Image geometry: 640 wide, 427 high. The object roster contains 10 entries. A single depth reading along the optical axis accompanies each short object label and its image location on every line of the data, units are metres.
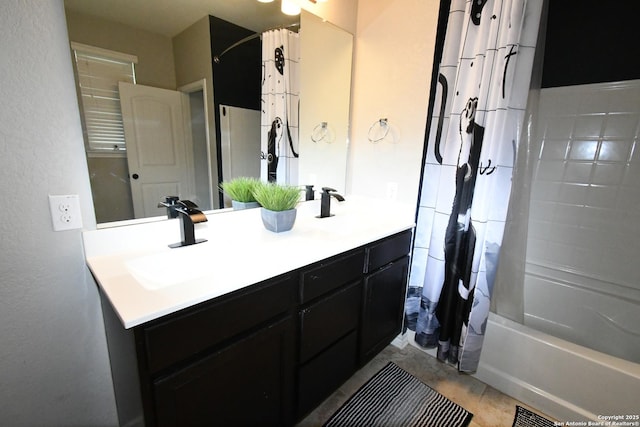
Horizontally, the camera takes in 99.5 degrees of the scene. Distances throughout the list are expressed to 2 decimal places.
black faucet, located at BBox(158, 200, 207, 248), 1.08
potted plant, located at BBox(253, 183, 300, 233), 1.31
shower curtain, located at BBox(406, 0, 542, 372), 1.27
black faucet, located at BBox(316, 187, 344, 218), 1.67
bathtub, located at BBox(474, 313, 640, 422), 1.24
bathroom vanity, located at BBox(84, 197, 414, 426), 0.76
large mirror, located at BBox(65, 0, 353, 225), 1.04
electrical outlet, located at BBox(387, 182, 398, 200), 1.84
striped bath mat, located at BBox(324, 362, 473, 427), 1.40
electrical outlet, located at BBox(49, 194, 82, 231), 0.92
